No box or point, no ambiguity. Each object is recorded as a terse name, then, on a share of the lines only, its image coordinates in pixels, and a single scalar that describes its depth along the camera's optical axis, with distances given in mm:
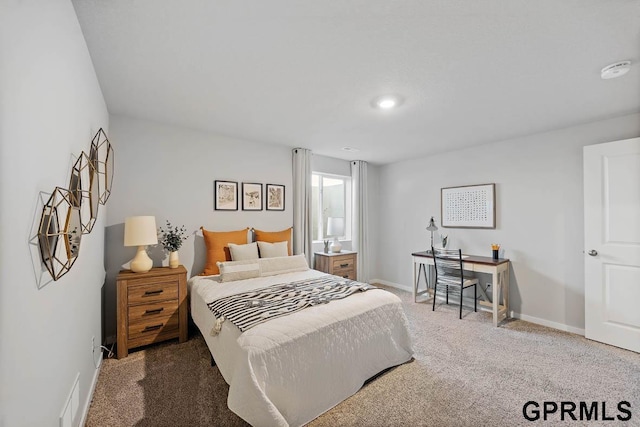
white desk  3357
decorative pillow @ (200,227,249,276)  3246
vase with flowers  2986
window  4910
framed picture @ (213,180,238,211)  3520
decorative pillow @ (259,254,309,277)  3236
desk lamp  4280
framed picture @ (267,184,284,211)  3980
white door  2691
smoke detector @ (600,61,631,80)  1888
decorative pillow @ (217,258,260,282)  2928
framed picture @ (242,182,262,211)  3758
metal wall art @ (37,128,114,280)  1145
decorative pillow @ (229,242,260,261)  3291
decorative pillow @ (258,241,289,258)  3535
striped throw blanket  1974
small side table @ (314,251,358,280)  4184
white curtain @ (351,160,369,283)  5016
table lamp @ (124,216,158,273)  2639
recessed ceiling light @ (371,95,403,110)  2436
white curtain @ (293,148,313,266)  4180
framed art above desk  3873
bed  1635
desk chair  3588
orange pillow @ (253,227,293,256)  3744
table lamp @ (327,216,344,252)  4719
